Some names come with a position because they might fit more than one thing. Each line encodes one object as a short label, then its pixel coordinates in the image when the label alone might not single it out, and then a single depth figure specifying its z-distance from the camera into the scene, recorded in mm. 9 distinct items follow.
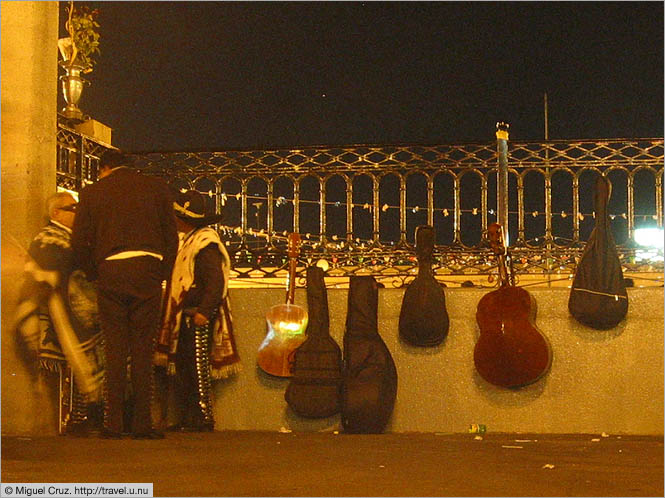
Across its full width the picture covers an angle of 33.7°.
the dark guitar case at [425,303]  7695
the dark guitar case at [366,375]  7504
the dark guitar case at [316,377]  7609
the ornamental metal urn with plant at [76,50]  8891
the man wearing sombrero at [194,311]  7285
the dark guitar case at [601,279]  7438
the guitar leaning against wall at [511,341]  7508
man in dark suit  6543
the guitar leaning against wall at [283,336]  7824
